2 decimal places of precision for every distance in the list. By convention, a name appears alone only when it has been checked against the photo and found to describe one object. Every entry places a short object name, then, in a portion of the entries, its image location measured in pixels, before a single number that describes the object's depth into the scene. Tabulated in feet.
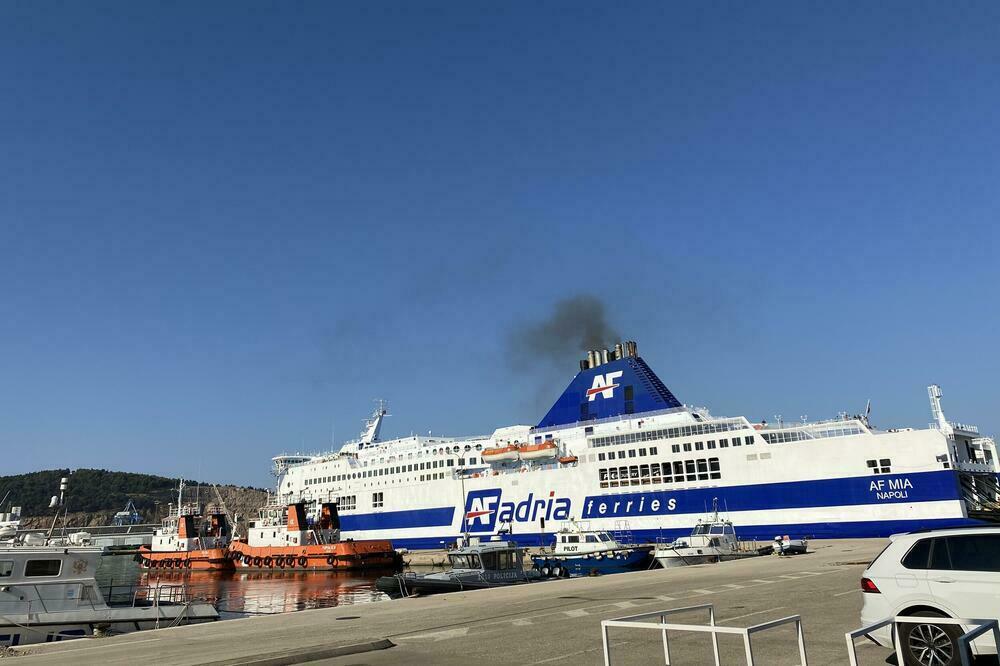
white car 21.24
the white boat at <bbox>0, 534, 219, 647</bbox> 58.70
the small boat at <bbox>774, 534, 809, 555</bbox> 104.32
